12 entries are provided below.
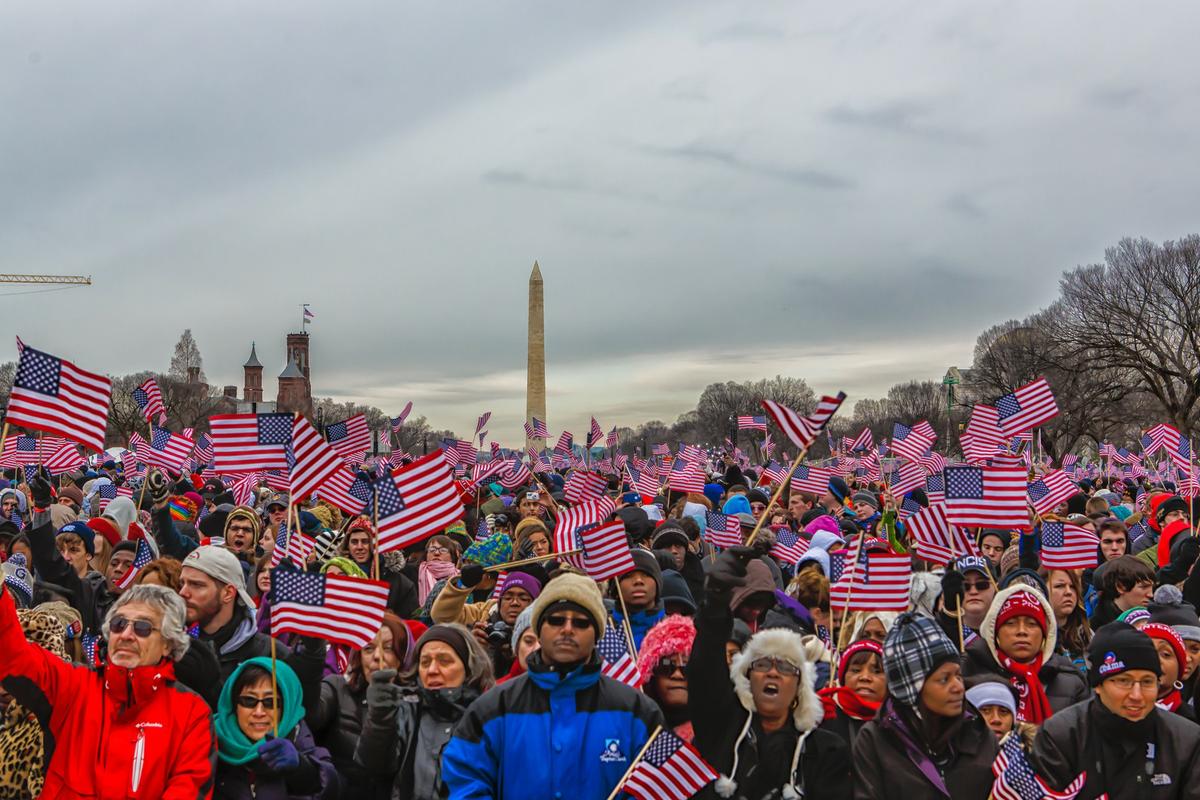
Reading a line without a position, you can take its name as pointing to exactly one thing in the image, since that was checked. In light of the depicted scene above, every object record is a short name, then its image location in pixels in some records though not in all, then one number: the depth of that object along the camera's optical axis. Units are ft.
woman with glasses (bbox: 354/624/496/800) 15.79
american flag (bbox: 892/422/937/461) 53.01
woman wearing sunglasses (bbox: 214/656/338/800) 15.16
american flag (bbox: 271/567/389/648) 17.15
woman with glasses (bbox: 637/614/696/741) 16.07
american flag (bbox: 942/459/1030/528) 25.95
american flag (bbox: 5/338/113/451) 19.60
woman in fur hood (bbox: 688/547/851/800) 14.66
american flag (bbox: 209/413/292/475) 26.76
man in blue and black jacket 13.56
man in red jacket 13.99
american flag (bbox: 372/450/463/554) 21.13
